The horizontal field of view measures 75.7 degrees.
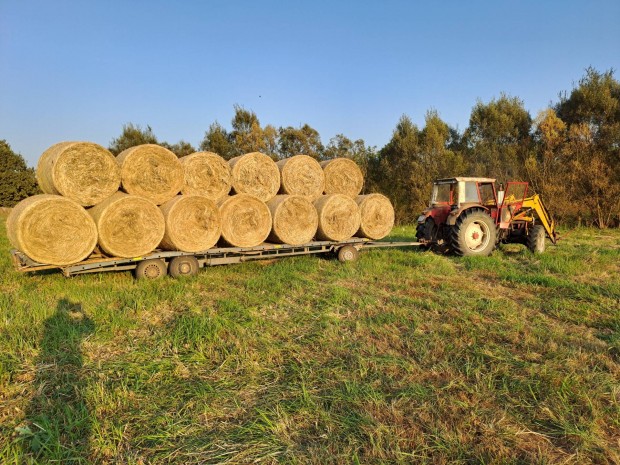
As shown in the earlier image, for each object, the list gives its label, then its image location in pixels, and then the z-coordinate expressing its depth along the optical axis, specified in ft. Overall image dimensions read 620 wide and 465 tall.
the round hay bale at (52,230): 19.10
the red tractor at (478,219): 32.14
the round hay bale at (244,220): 25.50
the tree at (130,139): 86.43
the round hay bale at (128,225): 21.34
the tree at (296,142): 86.69
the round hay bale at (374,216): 31.35
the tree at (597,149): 56.75
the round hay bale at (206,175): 25.22
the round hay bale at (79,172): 20.65
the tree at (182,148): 88.33
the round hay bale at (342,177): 31.78
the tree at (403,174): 69.77
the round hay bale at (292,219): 27.48
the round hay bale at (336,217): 29.14
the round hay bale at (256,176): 27.22
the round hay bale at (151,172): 22.70
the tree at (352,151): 77.92
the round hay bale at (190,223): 23.43
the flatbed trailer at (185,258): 20.93
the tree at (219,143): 81.61
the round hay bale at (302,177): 29.32
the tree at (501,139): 65.26
